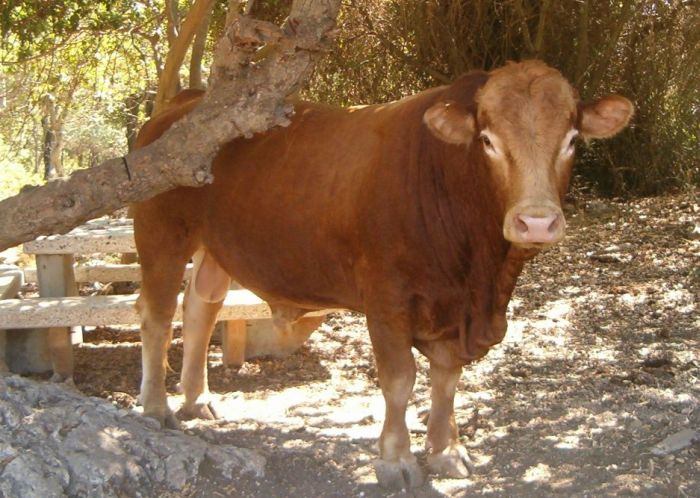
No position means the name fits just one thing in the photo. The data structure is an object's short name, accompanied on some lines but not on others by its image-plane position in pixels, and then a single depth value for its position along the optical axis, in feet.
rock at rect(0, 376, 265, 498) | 13.82
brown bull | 14.52
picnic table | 22.24
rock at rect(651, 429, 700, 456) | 16.57
